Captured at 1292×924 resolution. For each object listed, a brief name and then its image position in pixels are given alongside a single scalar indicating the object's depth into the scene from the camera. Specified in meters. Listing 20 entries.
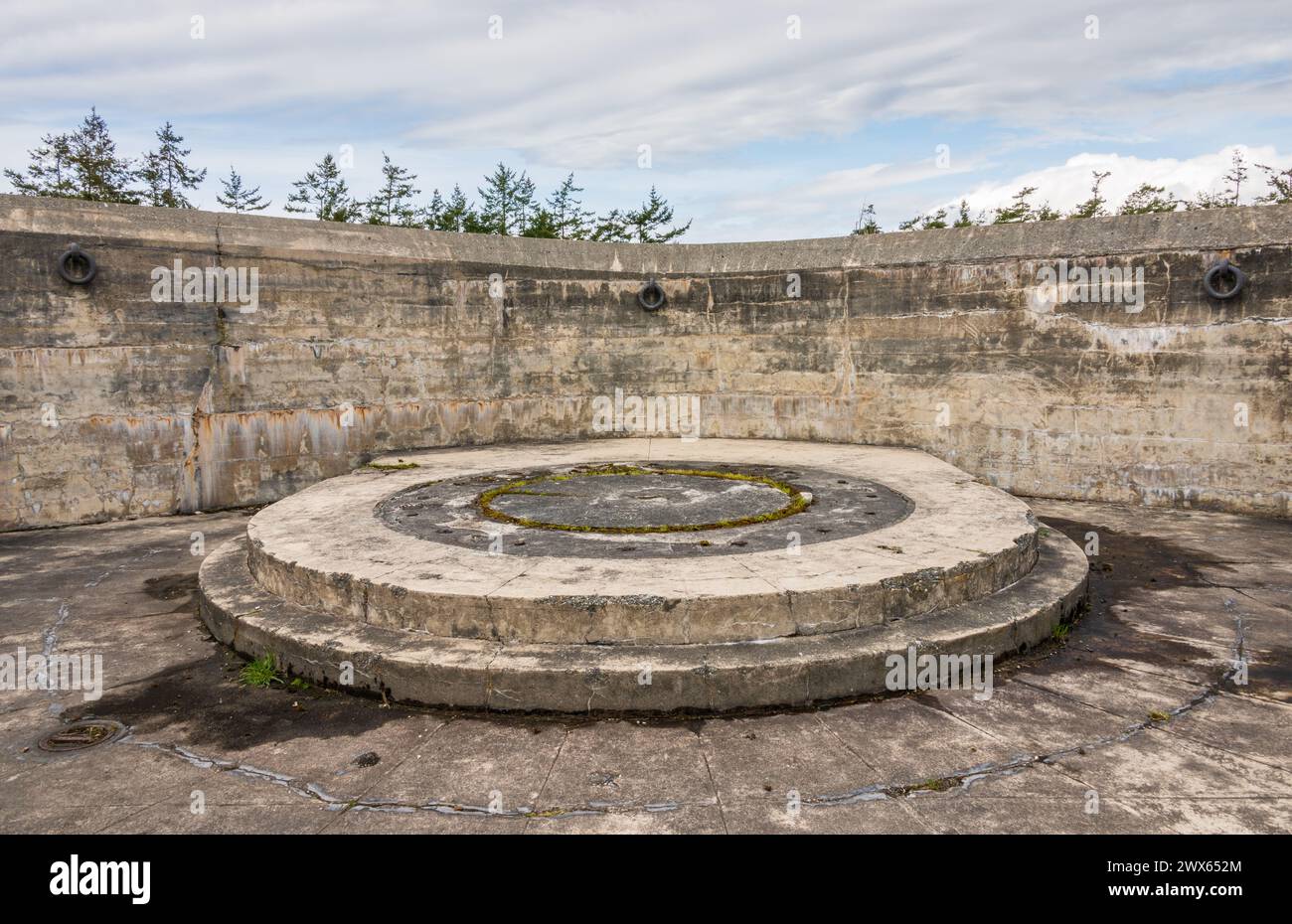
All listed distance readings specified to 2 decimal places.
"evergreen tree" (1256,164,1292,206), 10.62
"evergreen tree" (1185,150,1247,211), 11.28
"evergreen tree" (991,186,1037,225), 12.48
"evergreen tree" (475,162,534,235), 19.39
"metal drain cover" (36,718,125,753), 3.51
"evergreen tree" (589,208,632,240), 19.44
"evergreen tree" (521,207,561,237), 18.66
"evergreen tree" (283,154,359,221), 19.89
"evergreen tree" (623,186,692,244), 19.78
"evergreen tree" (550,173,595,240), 19.08
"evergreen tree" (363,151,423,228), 19.12
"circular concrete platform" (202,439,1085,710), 3.81
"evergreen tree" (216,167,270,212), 20.36
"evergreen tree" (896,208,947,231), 14.17
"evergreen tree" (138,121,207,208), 18.78
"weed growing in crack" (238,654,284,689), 4.20
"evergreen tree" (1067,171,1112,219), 11.84
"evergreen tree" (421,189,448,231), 18.89
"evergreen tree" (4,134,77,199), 17.14
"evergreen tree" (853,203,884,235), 14.84
